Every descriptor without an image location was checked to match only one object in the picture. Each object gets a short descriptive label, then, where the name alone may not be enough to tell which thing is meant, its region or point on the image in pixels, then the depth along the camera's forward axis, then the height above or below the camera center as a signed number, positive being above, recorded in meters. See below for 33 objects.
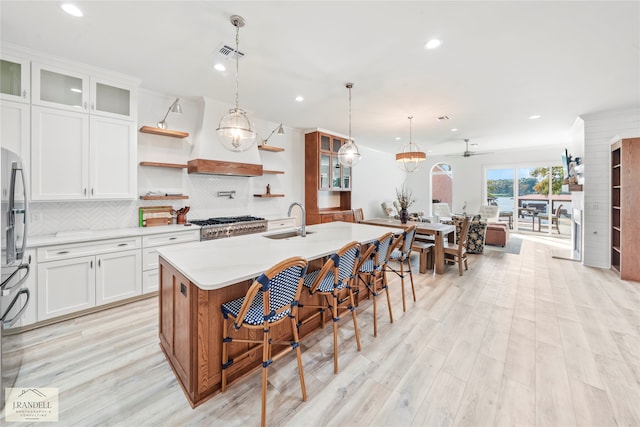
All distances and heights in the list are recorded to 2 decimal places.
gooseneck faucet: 2.72 -0.20
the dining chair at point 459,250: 4.12 -0.67
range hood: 3.73 +0.93
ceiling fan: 7.55 +1.79
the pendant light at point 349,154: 3.42 +0.79
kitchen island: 1.57 -0.60
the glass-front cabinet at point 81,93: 2.61 +1.35
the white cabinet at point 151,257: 3.07 -0.57
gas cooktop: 3.63 -0.23
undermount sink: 2.90 -0.28
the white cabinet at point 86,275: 2.48 -0.69
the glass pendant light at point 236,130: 2.29 +0.75
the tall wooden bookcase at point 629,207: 3.75 +0.06
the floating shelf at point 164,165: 3.38 +0.65
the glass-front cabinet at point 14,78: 2.42 +1.30
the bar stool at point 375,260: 2.40 -0.50
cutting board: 3.47 -0.06
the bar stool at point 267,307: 1.42 -0.62
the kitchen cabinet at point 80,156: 2.60 +0.62
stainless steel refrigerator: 1.71 -0.27
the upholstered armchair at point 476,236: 5.38 -0.55
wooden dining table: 4.14 -0.38
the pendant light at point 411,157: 5.17 +1.14
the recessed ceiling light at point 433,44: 2.37 +1.61
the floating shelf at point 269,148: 4.79 +1.22
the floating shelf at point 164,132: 3.36 +1.10
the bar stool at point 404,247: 2.85 -0.43
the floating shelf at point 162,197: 3.37 +0.19
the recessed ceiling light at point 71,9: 1.96 +1.61
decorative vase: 5.01 -0.10
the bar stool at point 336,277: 1.91 -0.56
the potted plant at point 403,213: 5.01 -0.04
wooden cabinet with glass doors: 5.50 +0.84
